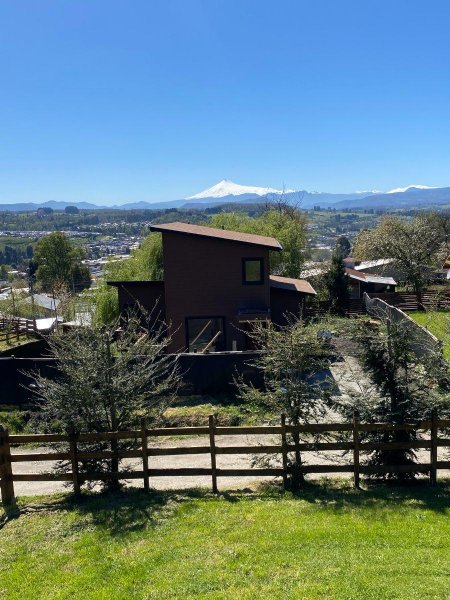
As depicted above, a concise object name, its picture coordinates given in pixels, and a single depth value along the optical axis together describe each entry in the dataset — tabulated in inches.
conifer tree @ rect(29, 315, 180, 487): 406.0
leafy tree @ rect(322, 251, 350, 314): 1587.1
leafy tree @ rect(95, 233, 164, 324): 1328.7
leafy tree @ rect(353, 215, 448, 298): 1847.2
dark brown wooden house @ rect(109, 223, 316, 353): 1002.7
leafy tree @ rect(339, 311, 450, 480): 404.5
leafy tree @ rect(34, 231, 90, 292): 3142.2
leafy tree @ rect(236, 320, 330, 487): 412.2
